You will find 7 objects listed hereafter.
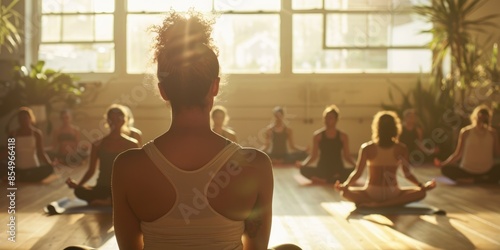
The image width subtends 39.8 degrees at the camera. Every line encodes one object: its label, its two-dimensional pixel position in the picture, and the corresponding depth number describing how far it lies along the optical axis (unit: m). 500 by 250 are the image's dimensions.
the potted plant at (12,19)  9.05
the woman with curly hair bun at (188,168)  1.50
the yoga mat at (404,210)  5.07
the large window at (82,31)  10.34
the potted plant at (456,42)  8.89
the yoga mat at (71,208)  5.07
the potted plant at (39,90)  9.12
